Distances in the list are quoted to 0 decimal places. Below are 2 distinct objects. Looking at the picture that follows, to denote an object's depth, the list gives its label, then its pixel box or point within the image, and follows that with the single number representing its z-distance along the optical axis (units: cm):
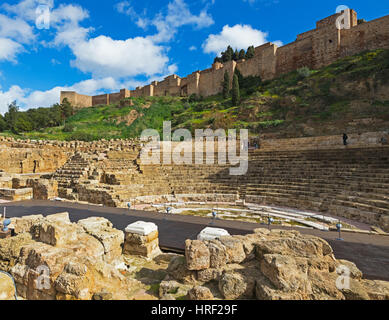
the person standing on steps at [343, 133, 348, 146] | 1362
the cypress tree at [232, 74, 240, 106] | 3284
